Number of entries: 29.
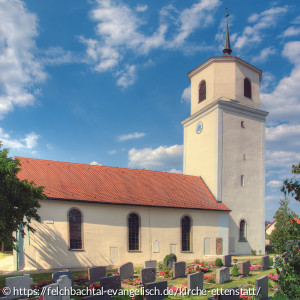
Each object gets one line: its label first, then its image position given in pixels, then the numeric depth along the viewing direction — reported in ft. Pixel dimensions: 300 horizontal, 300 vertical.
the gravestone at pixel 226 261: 63.05
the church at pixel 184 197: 62.54
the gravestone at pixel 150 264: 53.57
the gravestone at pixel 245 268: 52.80
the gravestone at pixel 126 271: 49.60
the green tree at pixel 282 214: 98.31
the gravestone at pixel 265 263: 60.18
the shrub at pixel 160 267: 60.18
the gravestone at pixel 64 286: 32.89
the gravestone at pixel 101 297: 27.94
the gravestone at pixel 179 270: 51.91
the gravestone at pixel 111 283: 38.32
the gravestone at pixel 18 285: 36.99
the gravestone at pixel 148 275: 45.11
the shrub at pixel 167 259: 60.13
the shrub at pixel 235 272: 51.83
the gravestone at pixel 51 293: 30.83
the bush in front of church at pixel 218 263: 63.31
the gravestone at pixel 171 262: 60.42
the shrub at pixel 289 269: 26.14
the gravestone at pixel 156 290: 34.73
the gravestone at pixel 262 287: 36.96
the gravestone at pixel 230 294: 33.17
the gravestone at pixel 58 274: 40.87
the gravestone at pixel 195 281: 40.08
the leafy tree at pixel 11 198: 41.83
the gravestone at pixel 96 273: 45.62
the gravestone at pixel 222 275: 46.11
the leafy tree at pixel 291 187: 28.95
